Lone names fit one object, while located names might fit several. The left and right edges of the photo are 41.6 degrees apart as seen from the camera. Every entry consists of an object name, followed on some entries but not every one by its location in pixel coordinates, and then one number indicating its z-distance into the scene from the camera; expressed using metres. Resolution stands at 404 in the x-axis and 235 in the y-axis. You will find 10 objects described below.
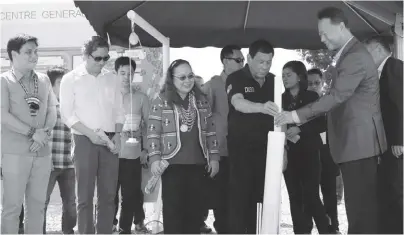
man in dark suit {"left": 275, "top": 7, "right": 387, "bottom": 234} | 3.14
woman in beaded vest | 3.37
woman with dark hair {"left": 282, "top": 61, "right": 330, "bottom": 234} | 4.46
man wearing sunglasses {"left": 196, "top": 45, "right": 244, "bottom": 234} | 4.38
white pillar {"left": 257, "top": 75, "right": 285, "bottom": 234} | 2.81
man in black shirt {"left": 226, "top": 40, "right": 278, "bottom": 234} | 3.77
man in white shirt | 3.92
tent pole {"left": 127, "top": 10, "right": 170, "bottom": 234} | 4.56
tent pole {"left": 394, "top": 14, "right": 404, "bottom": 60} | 3.83
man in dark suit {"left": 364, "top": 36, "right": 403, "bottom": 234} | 3.51
